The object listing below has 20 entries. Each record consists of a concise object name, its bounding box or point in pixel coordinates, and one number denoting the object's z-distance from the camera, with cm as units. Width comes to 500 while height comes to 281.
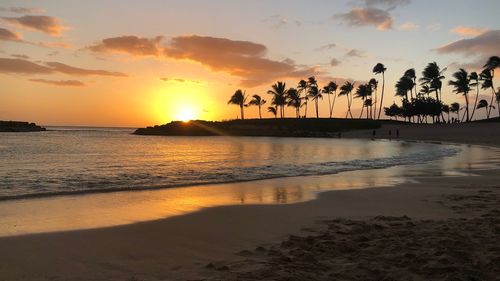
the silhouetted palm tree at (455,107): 11629
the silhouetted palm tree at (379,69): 10969
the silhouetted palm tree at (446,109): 10604
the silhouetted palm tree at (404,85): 10875
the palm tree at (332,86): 12294
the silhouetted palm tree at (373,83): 11762
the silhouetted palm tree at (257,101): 12925
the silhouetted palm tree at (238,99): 12531
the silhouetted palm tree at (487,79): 9212
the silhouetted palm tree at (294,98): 12219
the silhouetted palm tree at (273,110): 12800
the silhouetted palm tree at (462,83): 9625
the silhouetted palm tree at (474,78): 9869
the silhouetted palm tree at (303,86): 12252
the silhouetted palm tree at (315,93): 12031
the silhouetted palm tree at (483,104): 10356
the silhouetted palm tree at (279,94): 12138
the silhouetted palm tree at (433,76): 10044
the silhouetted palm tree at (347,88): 12075
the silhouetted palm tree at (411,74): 10902
